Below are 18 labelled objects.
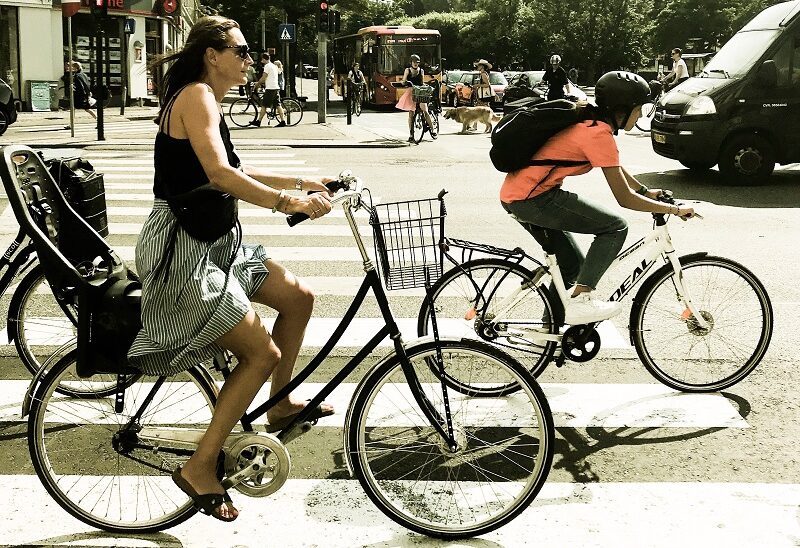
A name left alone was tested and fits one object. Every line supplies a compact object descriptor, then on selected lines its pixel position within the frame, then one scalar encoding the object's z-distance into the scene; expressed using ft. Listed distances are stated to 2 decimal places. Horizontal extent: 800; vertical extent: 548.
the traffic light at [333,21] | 79.20
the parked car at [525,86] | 101.96
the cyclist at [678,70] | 79.66
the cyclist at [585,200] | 16.03
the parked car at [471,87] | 125.90
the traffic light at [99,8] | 62.85
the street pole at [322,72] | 78.16
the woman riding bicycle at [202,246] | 10.98
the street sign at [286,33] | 97.76
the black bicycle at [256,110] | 82.33
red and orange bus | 117.60
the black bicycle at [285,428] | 11.51
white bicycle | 16.85
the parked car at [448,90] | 132.05
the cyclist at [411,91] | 68.15
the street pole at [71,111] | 65.53
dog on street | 79.56
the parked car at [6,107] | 67.87
